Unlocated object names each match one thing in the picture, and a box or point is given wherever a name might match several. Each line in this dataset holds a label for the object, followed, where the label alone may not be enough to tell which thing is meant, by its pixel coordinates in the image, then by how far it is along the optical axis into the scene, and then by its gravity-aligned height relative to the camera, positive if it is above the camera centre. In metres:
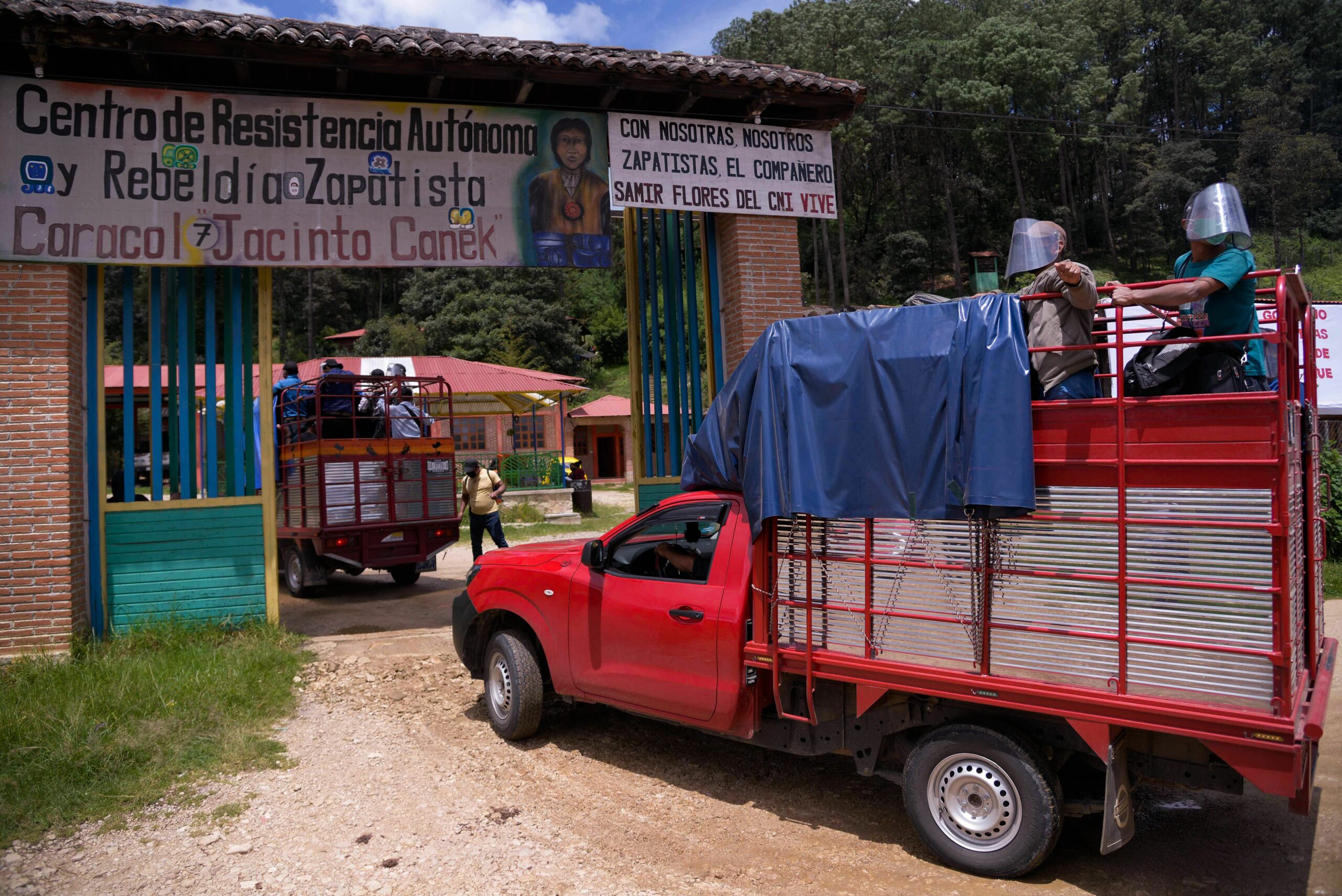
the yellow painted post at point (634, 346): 9.85 +1.10
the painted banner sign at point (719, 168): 9.21 +2.93
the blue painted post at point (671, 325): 9.84 +1.32
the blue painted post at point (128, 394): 8.76 +0.79
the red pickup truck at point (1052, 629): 3.41 -0.89
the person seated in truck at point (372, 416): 11.52 +0.41
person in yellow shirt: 12.16 -0.76
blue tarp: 3.96 +0.10
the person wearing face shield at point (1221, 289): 3.93 +0.63
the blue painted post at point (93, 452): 8.02 +0.02
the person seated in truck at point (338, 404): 11.16 +0.57
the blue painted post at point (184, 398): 8.38 +0.52
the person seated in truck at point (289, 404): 11.62 +0.62
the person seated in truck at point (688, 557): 5.03 -0.68
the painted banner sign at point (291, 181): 7.78 +2.54
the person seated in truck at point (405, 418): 11.91 +0.38
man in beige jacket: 4.00 +0.49
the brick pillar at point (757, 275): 9.50 +1.78
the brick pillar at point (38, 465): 7.45 -0.08
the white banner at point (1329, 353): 16.73 +1.40
